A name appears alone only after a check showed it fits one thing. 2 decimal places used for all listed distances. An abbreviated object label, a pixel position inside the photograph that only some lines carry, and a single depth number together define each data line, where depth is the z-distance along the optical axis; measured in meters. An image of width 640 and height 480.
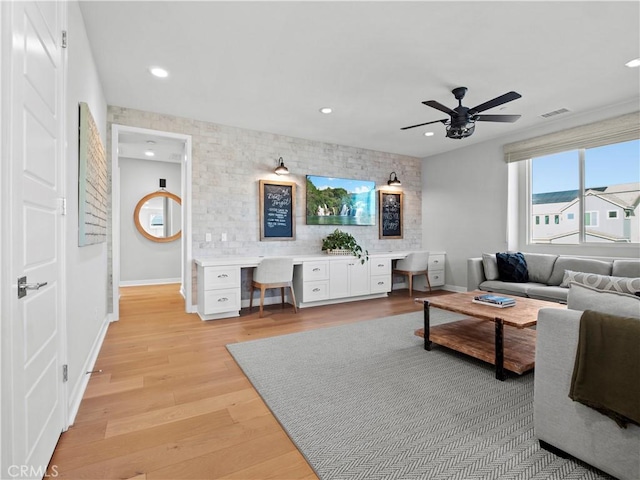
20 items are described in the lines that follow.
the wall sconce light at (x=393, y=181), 6.02
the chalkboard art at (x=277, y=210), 4.90
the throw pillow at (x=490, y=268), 4.62
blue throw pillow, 4.41
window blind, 3.80
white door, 1.10
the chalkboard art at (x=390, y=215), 6.12
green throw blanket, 1.21
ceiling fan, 3.32
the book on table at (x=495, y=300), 2.74
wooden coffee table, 2.36
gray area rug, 1.49
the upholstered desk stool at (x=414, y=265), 5.49
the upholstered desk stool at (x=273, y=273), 4.16
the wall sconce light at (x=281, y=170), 4.82
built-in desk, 4.02
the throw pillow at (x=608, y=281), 3.25
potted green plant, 5.15
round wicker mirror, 6.84
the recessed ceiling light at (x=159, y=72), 3.04
